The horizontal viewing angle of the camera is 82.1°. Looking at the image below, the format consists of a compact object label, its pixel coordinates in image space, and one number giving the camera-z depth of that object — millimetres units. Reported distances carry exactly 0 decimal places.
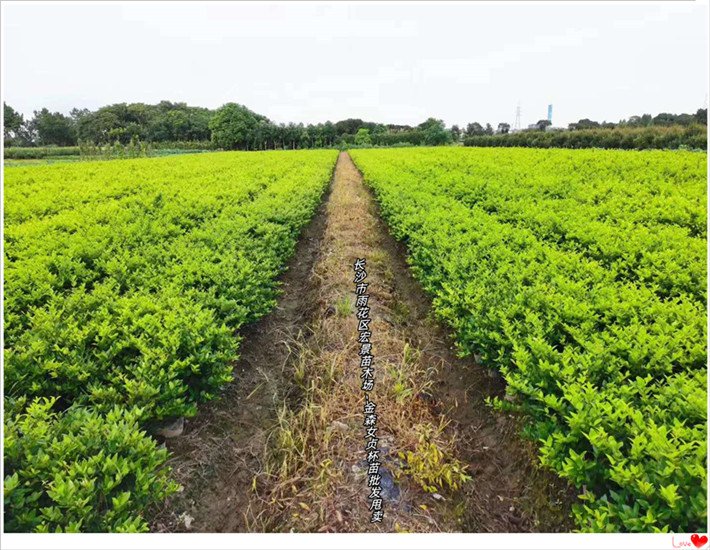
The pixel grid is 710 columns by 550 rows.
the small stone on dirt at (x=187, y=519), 2494
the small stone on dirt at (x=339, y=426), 3151
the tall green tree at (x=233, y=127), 52719
